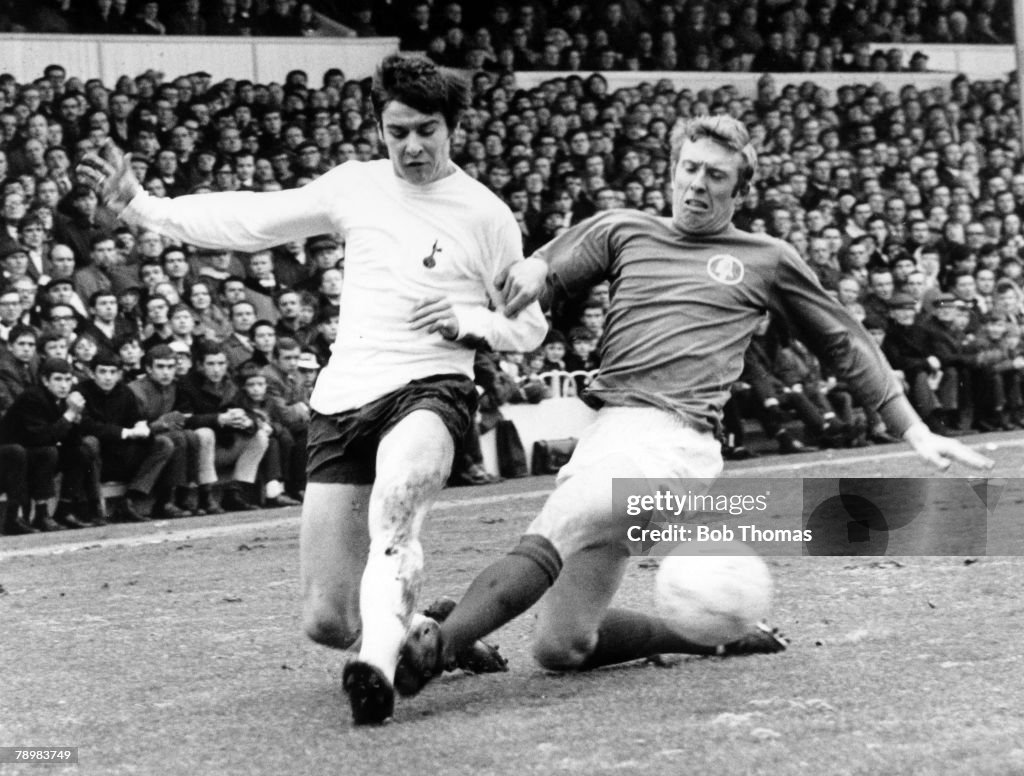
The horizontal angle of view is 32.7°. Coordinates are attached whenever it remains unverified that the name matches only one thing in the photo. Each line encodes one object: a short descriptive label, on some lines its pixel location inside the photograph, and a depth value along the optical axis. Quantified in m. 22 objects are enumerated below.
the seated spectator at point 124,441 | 11.50
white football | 5.14
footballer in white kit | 4.92
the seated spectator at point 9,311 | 11.68
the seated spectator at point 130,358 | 11.86
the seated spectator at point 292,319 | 12.84
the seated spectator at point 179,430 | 11.78
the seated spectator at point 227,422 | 12.01
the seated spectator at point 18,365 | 11.26
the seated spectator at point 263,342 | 12.48
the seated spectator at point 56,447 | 11.18
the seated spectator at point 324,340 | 12.81
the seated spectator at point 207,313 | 12.41
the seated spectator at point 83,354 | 11.62
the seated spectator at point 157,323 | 12.03
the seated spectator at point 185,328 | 12.11
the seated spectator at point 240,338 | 12.37
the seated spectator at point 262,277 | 13.09
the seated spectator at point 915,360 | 15.95
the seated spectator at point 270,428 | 12.24
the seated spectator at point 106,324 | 11.78
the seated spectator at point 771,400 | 14.80
